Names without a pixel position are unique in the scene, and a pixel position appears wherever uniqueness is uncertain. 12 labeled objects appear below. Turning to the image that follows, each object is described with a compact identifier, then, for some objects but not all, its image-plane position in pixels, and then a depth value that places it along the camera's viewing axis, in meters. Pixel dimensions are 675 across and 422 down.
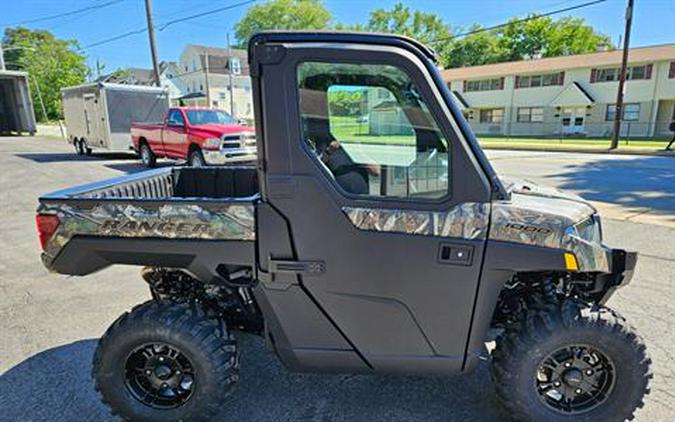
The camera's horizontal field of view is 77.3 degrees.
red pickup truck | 12.31
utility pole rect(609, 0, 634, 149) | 19.56
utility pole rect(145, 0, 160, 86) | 21.41
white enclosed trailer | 16.67
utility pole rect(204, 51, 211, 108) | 48.70
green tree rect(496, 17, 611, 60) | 53.97
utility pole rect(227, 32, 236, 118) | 43.38
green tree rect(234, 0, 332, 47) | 64.19
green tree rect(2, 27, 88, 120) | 50.34
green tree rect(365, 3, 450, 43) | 57.28
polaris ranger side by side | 2.16
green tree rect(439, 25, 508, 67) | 59.34
